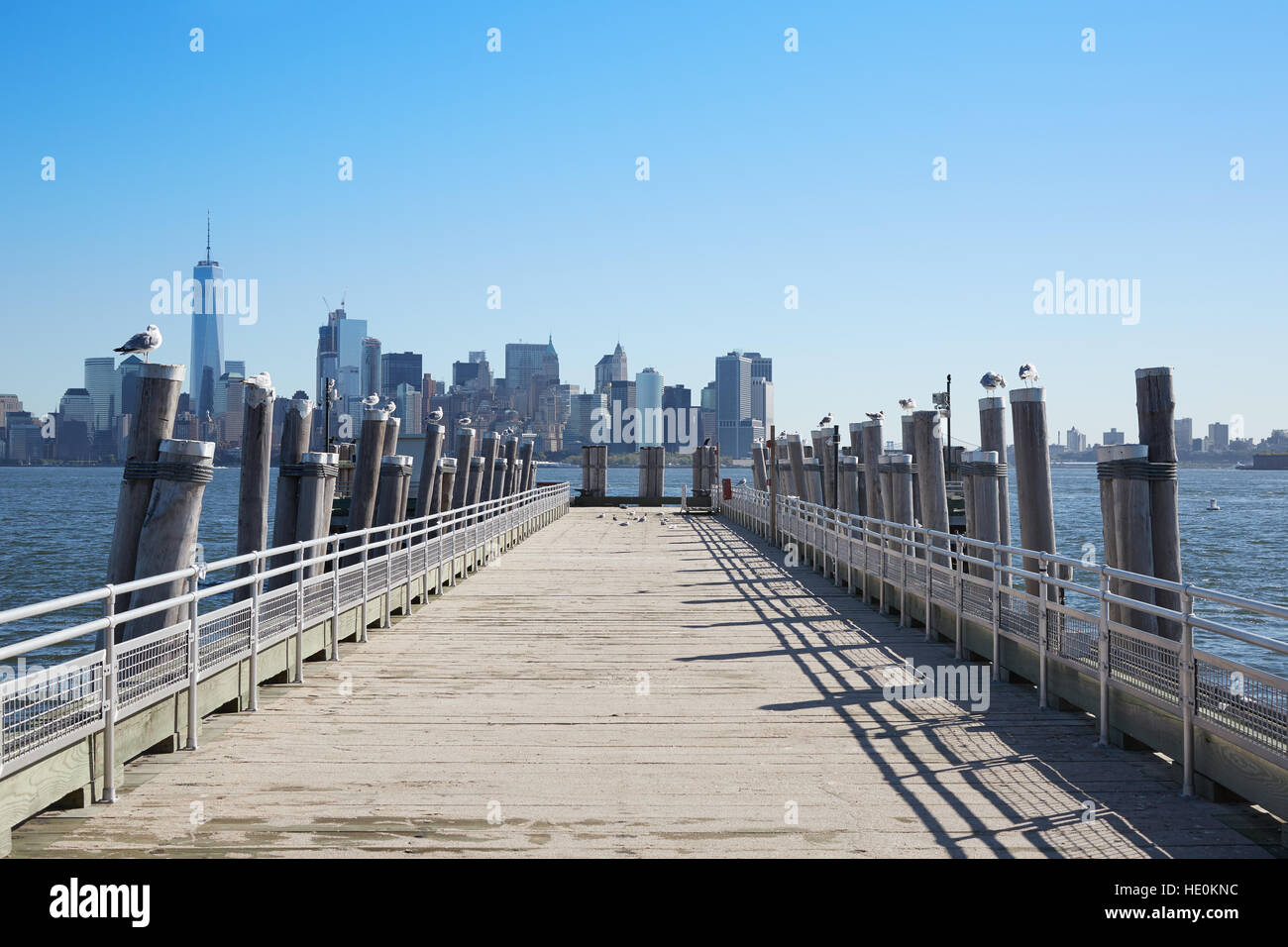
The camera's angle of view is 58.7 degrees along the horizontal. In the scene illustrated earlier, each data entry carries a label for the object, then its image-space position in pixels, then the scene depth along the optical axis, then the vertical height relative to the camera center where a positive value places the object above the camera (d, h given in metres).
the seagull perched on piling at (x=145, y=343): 9.84 +1.18
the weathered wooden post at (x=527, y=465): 50.59 +0.31
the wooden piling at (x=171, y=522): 8.73 -0.33
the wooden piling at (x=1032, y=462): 12.41 -0.01
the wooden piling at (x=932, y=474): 17.19 -0.17
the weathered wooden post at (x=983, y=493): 14.62 -0.40
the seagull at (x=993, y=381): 17.06 +1.20
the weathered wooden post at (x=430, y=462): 25.61 +0.27
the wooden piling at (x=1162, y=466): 9.83 -0.06
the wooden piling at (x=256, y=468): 13.42 +0.11
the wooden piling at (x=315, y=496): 14.70 -0.26
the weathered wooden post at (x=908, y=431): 20.99 +0.63
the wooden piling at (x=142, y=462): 9.28 +0.14
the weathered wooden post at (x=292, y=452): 15.78 +0.34
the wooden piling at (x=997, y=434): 15.86 +0.39
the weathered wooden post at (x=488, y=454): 37.88 +0.61
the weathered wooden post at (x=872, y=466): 22.85 -0.03
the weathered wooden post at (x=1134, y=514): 9.77 -0.47
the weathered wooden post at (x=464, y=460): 31.23 +0.36
